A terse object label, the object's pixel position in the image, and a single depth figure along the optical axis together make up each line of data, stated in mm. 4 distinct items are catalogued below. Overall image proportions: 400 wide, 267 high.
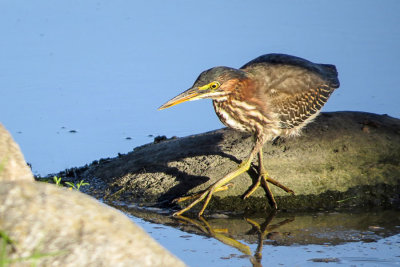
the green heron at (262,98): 13383
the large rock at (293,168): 13828
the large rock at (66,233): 6414
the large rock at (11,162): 7742
